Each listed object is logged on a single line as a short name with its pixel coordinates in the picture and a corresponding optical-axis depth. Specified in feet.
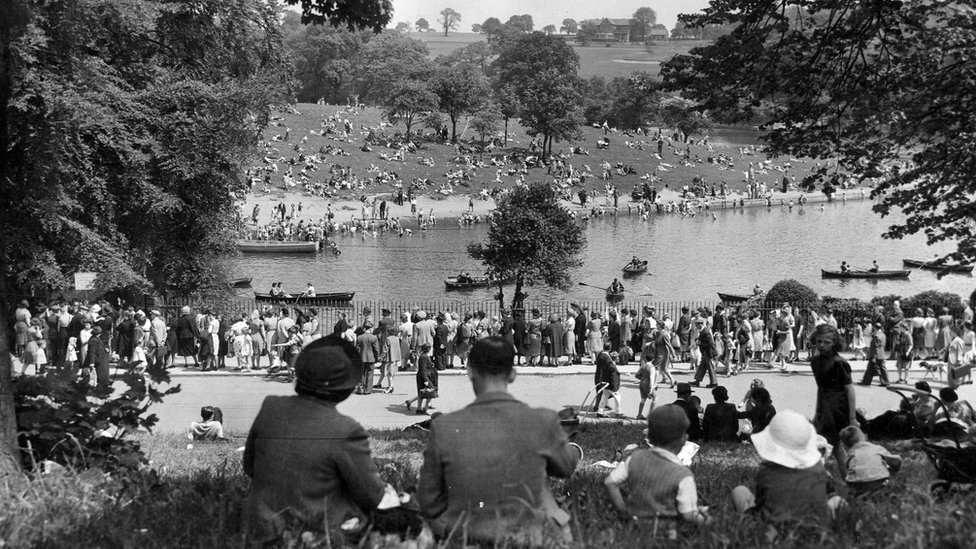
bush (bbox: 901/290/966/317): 87.82
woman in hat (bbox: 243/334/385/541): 14.61
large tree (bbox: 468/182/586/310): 107.76
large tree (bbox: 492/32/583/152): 278.87
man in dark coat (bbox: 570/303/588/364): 75.10
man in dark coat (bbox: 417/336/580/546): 14.20
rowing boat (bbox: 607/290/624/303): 137.69
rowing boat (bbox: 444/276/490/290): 137.59
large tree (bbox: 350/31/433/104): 352.28
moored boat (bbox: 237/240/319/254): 174.91
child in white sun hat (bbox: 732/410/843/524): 16.75
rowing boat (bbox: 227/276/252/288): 141.80
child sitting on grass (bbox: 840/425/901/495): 21.76
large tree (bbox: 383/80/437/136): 285.23
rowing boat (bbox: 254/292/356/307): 112.16
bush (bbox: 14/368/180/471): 22.24
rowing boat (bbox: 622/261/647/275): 157.89
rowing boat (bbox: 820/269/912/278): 157.69
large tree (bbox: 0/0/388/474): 72.13
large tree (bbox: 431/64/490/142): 301.02
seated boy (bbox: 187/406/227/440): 44.16
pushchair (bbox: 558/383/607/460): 34.05
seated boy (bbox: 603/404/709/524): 16.74
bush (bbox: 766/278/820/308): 97.35
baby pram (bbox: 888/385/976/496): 22.06
